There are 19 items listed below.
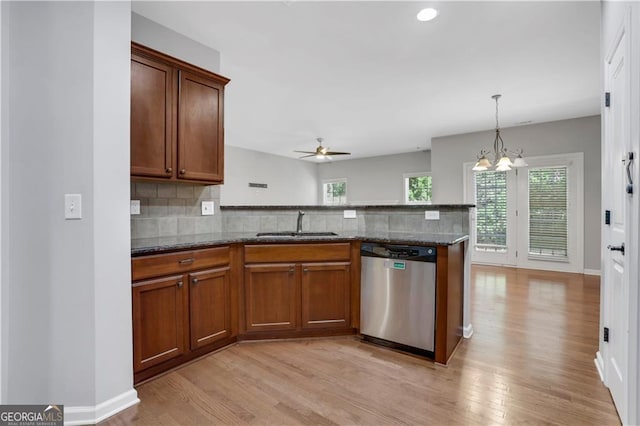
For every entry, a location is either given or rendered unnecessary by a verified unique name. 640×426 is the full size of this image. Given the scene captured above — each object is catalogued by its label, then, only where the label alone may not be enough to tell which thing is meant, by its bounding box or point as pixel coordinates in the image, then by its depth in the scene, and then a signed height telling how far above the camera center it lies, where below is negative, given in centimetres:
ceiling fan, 613 +122
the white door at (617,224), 157 -6
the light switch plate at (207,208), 291 +5
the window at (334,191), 974 +71
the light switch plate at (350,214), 328 -1
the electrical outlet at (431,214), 287 -1
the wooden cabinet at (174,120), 218 +74
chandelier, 419 +70
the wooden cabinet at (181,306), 196 -67
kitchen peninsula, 206 -52
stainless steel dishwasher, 231 -67
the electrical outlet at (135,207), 238 +4
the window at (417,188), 835 +70
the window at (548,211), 545 +4
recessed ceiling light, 239 +160
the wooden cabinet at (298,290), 261 -68
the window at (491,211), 595 +4
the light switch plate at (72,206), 163 +3
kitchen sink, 297 -21
